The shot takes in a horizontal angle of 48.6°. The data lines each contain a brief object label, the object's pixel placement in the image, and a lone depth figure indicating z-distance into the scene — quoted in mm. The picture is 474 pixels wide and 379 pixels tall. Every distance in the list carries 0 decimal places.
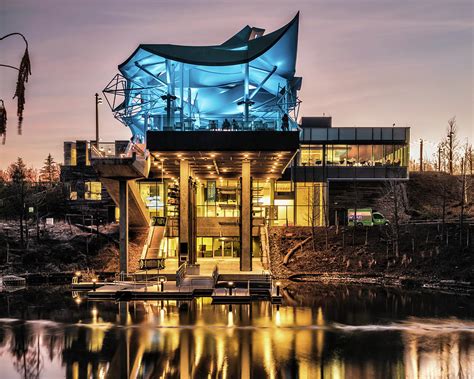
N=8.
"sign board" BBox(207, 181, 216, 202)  57203
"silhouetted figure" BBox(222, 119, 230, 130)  36594
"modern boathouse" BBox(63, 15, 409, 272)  36469
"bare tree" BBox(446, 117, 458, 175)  84750
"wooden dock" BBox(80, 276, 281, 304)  30609
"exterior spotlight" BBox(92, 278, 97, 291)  33612
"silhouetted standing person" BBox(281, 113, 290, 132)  36594
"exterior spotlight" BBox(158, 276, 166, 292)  31906
